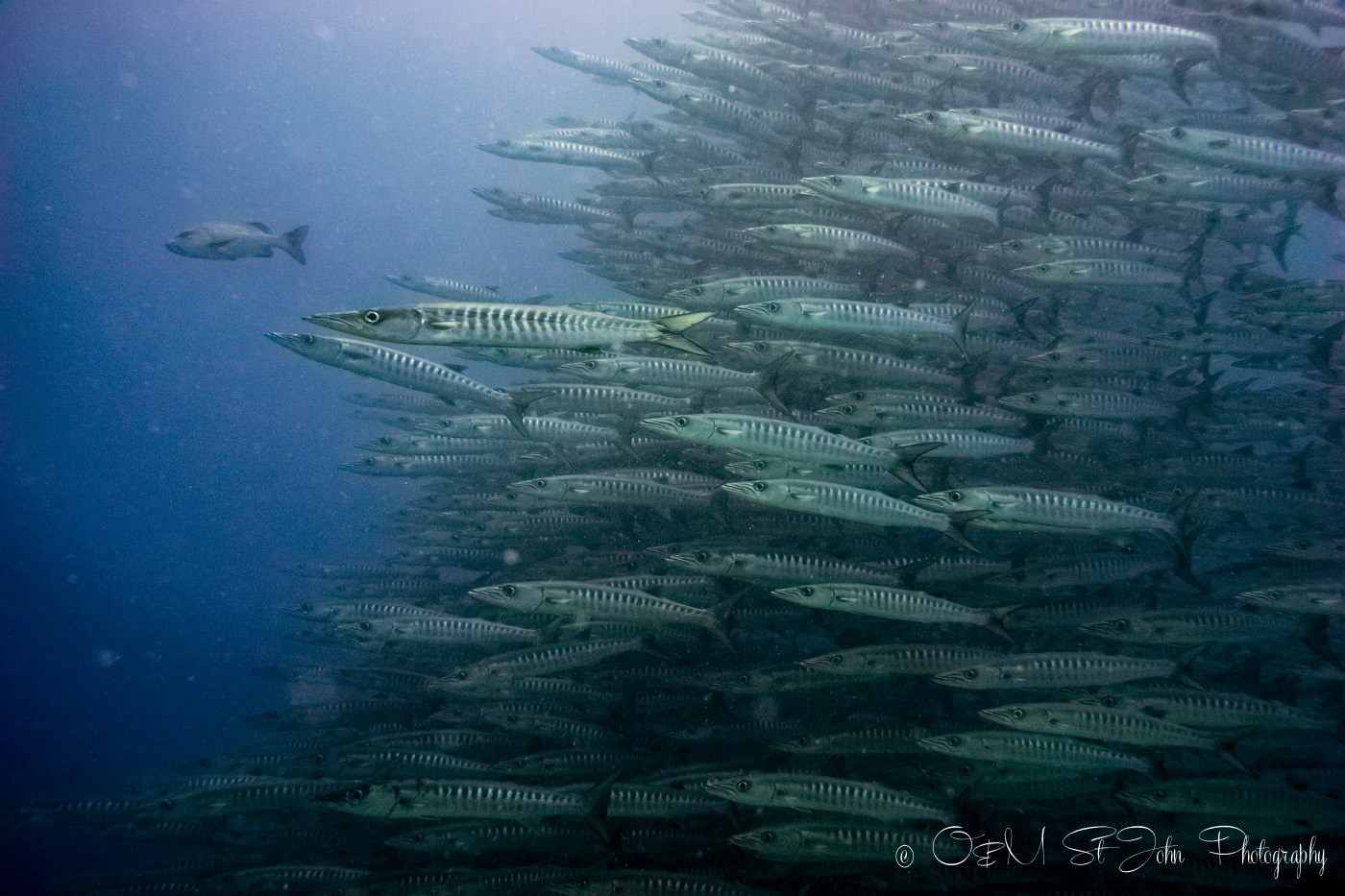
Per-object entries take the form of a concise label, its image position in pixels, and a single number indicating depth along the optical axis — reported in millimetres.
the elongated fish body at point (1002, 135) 5961
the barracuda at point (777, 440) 4754
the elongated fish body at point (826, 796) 4113
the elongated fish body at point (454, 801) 4500
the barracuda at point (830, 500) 4562
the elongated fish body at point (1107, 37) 5902
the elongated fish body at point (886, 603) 4508
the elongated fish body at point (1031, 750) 4172
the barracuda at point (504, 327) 3314
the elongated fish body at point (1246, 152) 5840
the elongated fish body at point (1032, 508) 4660
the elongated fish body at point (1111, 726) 4129
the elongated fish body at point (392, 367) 5004
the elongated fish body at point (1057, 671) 4438
